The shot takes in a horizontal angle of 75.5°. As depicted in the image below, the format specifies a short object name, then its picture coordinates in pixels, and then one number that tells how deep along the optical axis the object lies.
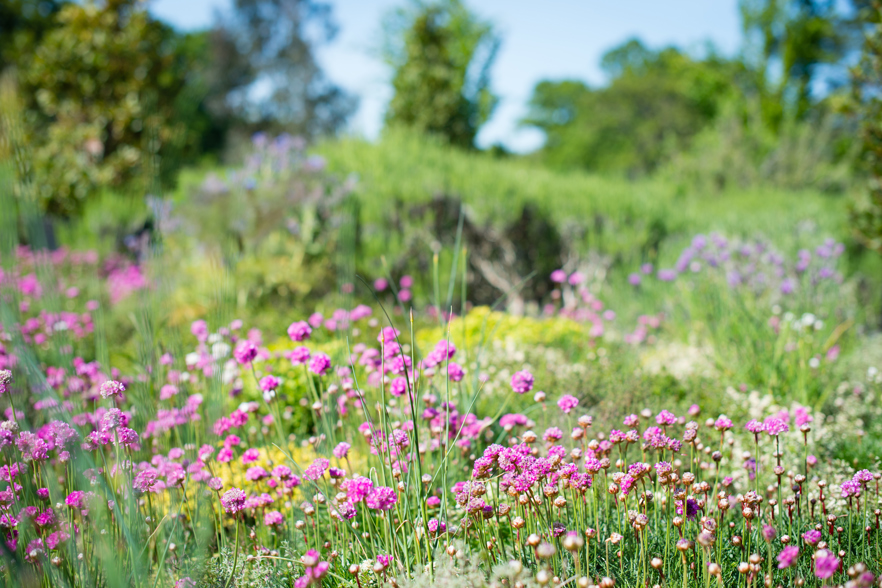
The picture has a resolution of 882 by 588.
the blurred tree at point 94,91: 8.52
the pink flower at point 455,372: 2.08
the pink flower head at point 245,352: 1.94
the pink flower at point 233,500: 1.59
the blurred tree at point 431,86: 11.17
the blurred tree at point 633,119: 36.44
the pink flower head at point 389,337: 2.24
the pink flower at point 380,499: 1.54
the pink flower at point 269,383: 2.06
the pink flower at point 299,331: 2.10
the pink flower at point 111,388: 1.57
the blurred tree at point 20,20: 20.19
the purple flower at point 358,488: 1.59
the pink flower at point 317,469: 1.69
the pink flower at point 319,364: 1.91
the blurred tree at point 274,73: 29.97
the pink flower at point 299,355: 2.01
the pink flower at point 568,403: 1.91
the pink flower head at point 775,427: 1.75
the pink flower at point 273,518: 1.78
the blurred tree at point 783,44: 21.98
